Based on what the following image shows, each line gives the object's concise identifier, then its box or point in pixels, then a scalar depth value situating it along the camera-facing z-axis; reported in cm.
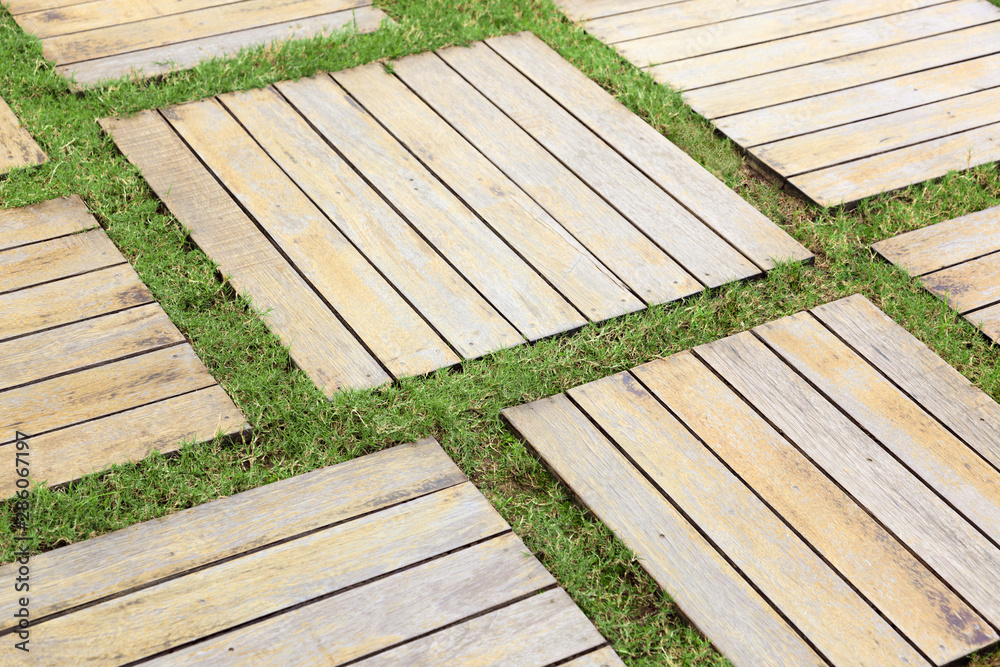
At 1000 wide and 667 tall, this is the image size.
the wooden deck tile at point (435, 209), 255
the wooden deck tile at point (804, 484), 194
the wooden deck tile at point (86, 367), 215
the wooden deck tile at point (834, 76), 325
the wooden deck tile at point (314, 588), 181
